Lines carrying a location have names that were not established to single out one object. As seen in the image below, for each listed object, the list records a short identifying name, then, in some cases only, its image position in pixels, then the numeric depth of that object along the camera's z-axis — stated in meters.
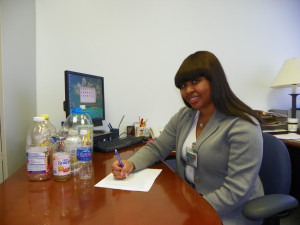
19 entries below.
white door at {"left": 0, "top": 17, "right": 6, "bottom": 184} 1.14
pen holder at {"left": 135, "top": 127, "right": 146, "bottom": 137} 1.70
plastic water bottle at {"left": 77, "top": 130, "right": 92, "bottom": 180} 0.85
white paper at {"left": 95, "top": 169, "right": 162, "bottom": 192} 0.73
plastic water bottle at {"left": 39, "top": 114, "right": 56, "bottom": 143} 0.91
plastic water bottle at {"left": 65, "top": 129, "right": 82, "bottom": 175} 0.87
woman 0.81
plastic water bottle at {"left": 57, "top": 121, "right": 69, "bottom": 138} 1.12
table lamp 1.85
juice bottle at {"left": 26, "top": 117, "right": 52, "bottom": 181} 0.76
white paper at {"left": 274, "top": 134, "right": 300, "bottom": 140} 1.53
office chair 0.69
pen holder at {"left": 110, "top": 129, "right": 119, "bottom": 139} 1.49
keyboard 1.21
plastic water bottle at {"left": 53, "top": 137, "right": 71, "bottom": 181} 0.76
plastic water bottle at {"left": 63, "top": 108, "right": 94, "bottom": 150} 1.21
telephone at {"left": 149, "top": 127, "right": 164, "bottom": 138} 1.63
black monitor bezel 1.15
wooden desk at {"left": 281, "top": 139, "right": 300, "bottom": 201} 1.81
